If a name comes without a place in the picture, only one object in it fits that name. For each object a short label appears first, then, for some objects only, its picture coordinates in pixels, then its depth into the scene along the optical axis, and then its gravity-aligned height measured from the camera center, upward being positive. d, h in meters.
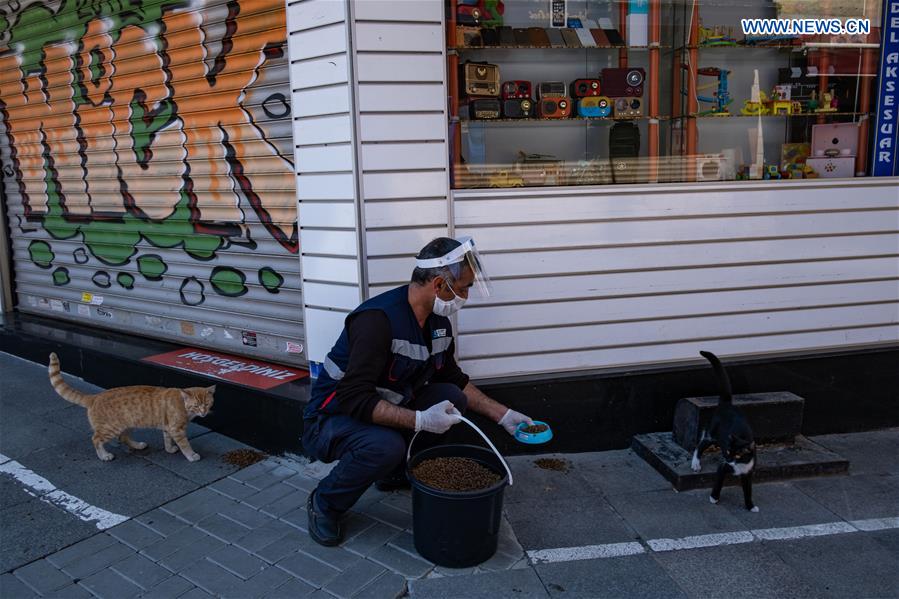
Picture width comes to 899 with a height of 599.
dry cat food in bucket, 3.60 -1.55
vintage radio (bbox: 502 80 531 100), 5.09 +0.61
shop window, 5.02 +0.60
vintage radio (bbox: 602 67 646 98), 5.21 +0.67
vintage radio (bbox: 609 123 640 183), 5.14 +0.16
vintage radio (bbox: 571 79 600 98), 5.19 +0.63
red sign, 5.24 -1.46
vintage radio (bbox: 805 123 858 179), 5.53 +0.15
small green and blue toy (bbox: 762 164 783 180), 5.41 -0.02
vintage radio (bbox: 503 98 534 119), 5.10 +0.48
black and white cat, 4.10 -1.60
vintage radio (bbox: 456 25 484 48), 4.84 +0.96
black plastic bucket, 3.41 -1.71
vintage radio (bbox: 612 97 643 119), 5.24 +0.48
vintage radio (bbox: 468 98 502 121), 4.99 +0.47
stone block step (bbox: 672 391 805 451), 4.88 -1.71
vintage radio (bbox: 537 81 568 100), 5.15 +0.61
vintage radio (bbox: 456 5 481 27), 4.83 +1.10
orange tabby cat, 4.79 -1.54
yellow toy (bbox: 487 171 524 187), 5.00 -0.03
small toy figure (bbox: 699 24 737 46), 5.32 +1.01
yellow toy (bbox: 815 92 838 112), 5.57 +0.51
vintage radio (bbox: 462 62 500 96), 4.92 +0.68
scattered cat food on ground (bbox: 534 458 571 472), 4.76 -1.96
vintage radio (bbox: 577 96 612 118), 5.20 +0.49
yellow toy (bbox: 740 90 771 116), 5.50 +0.49
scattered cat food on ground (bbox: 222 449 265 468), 4.80 -1.89
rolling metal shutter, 5.46 +0.14
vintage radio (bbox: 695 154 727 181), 5.28 +0.03
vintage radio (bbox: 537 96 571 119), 5.15 +0.48
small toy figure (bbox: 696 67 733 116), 5.39 +0.56
